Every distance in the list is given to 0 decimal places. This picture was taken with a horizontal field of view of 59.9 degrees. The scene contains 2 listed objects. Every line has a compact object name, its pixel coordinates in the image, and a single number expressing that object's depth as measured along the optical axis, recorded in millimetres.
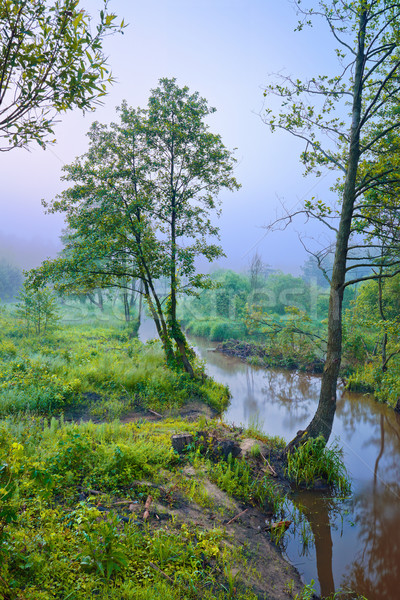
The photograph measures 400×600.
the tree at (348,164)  6848
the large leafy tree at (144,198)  11289
